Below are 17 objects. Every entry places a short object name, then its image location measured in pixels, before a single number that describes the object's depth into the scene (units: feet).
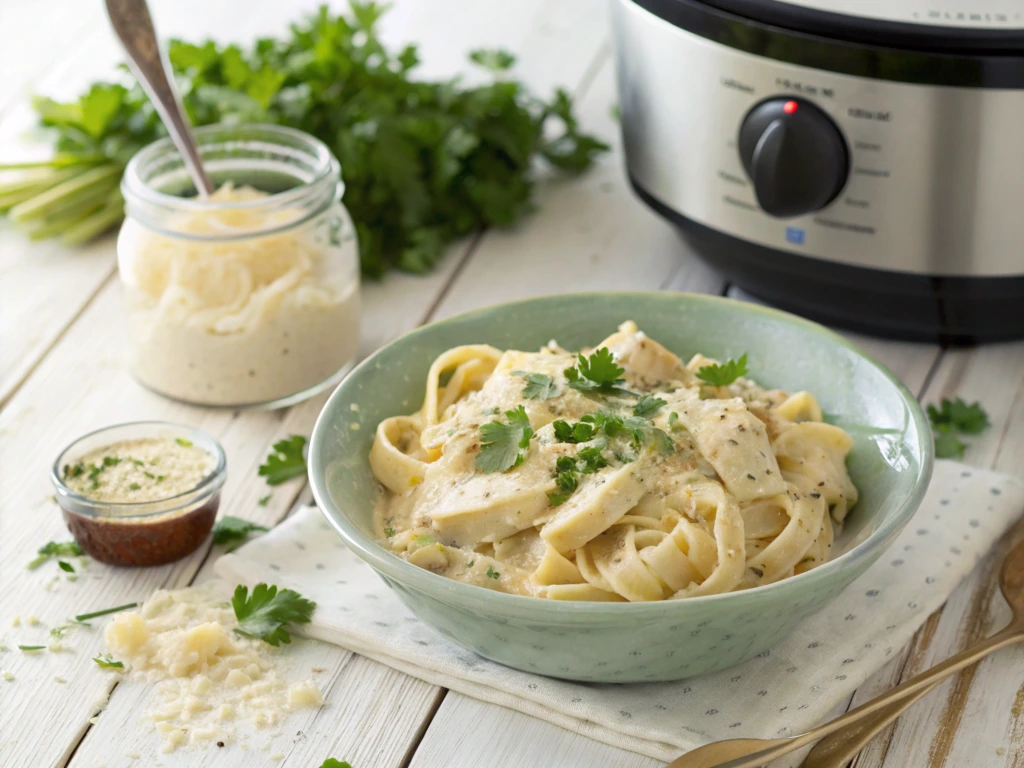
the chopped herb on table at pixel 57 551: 3.18
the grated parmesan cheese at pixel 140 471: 3.16
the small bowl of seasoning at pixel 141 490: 3.12
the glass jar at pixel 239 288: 3.41
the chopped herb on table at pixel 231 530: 3.20
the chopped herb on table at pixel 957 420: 3.35
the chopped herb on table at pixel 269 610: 3.02
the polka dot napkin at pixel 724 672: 2.89
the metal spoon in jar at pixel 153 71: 3.37
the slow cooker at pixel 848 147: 3.17
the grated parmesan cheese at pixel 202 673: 2.91
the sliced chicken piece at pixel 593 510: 2.88
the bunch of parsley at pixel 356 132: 3.72
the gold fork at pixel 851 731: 2.79
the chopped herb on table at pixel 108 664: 2.98
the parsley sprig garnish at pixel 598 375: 3.03
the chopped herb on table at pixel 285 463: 3.30
